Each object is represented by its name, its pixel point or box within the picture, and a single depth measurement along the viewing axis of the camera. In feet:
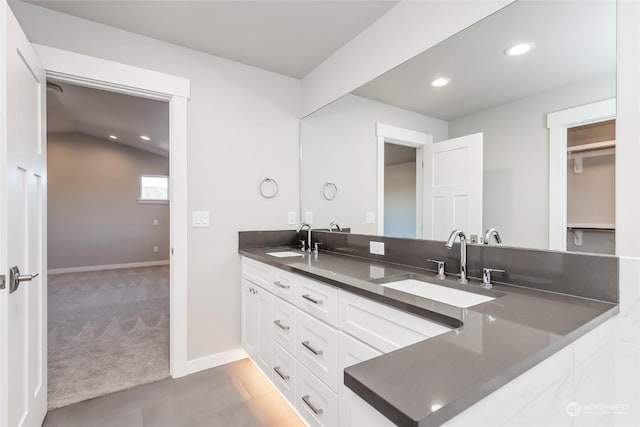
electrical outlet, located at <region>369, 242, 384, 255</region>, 6.24
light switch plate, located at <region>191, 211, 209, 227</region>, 7.26
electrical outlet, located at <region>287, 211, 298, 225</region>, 8.70
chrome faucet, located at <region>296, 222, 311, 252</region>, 8.31
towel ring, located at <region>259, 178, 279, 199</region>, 8.23
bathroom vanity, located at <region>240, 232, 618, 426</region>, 1.67
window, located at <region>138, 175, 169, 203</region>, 21.13
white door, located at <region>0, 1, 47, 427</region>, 3.77
